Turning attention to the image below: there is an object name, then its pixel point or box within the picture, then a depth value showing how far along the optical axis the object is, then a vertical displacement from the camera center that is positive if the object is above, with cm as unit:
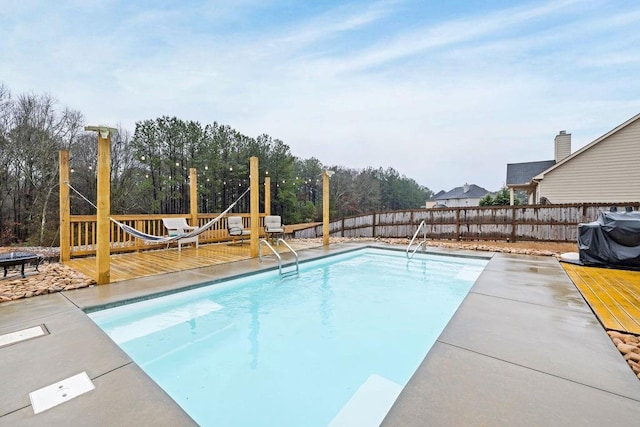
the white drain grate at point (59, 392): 144 -98
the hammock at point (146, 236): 492 -47
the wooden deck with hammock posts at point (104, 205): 372 +9
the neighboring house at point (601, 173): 891 +121
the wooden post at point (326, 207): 786 +6
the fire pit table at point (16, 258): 366 -64
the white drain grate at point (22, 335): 210 -97
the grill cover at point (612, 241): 445 -53
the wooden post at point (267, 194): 895 +47
